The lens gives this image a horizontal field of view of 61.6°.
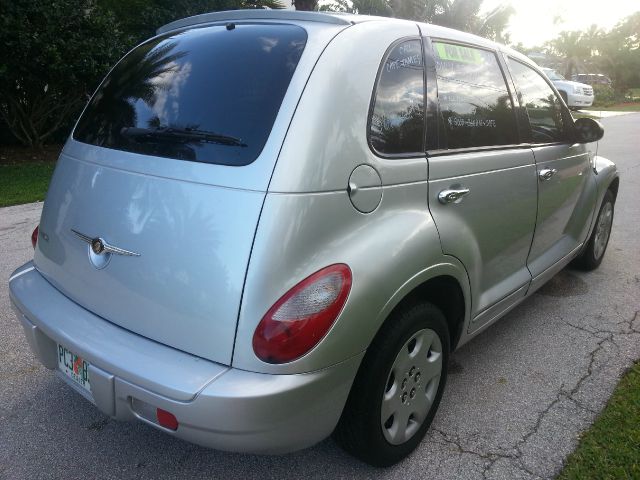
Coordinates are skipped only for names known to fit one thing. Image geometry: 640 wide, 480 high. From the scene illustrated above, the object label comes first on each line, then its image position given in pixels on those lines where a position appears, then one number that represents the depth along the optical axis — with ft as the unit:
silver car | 5.72
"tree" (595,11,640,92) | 141.18
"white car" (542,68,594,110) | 78.63
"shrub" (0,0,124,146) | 29.09
